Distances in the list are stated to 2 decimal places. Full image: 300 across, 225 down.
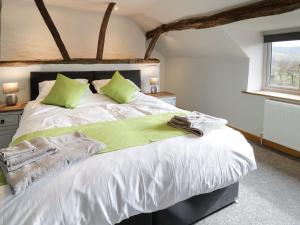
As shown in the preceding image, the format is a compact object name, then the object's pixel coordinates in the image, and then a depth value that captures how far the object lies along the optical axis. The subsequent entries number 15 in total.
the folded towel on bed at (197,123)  1.97
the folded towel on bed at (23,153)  1.34
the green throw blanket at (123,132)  1.77
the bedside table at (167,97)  4.25
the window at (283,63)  3.33
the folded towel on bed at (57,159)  1.24
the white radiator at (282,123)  2.99
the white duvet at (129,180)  1.22
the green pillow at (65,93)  3.03
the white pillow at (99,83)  3.70
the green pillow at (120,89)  3.38
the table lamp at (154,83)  4.57
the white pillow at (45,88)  3.35
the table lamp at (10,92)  3.41
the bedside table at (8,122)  3.21
